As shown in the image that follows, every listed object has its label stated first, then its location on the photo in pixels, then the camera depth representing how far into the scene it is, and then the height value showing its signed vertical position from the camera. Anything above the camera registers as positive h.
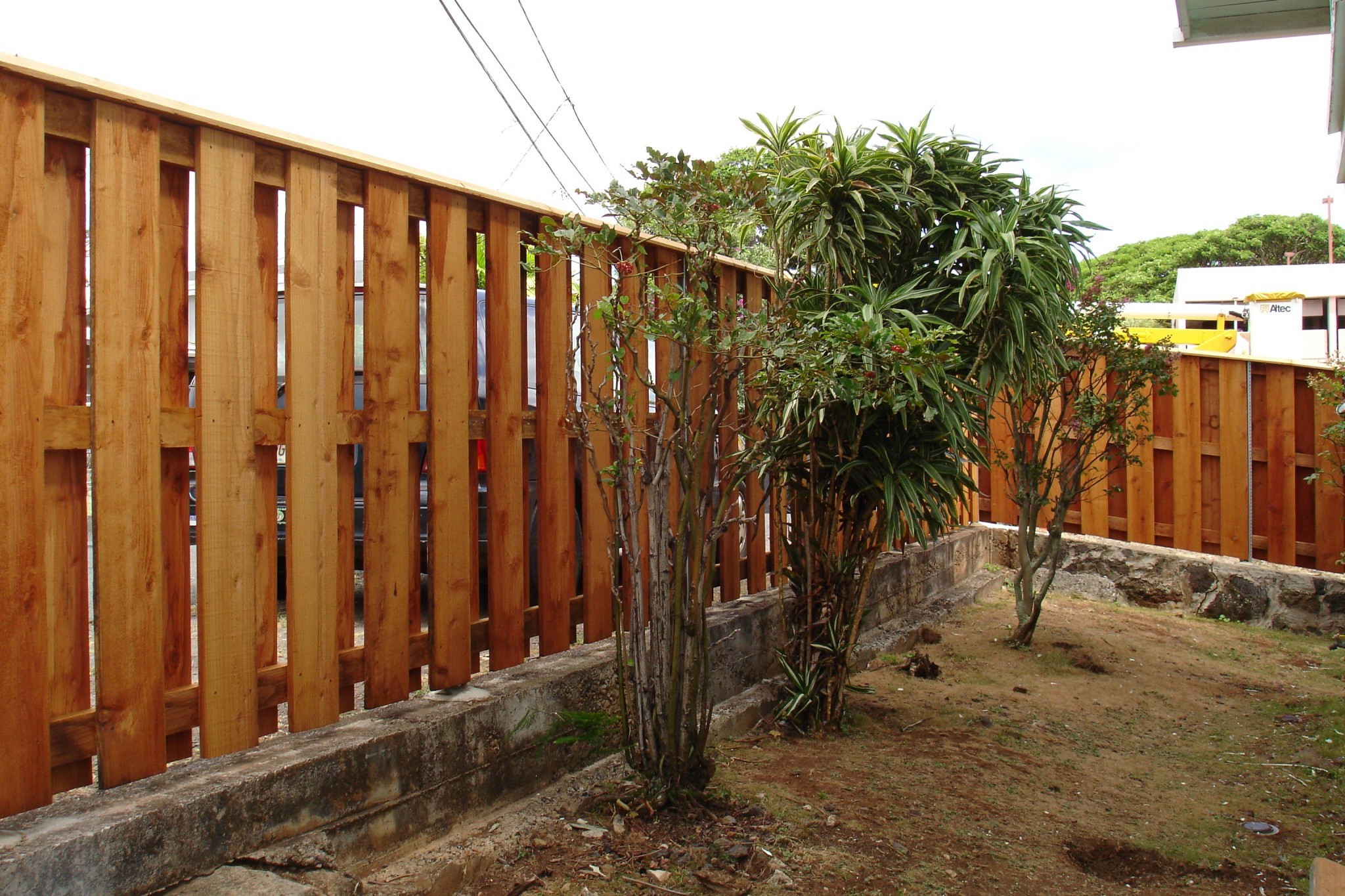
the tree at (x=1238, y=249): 43.84 +8.97
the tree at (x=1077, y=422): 5.58 +0.10
